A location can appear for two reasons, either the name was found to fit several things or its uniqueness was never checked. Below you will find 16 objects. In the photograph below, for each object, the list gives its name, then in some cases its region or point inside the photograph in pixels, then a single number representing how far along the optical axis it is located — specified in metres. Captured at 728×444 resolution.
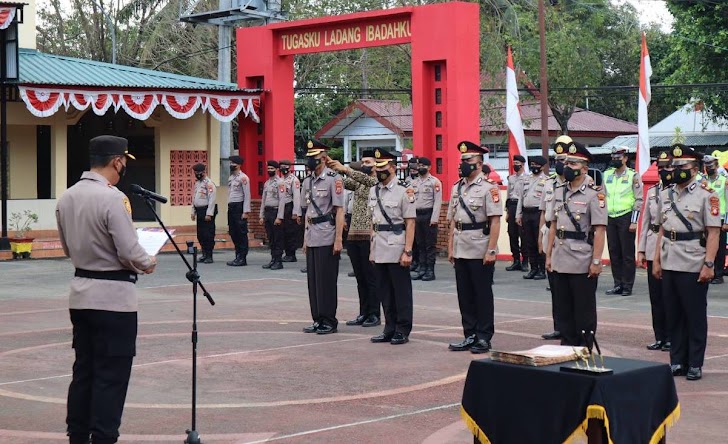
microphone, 6.99
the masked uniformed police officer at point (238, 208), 21.69
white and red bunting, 23.78
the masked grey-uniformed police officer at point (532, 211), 18.47
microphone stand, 7.05
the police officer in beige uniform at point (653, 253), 10.51
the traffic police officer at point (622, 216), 15.58
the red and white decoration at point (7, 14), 22.78
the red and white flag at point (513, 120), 21.89
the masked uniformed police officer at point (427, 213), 18.70
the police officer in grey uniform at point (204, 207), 21.52
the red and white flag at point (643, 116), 20.00
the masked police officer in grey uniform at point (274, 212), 20.80
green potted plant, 22.67
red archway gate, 21.81
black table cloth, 5.65
